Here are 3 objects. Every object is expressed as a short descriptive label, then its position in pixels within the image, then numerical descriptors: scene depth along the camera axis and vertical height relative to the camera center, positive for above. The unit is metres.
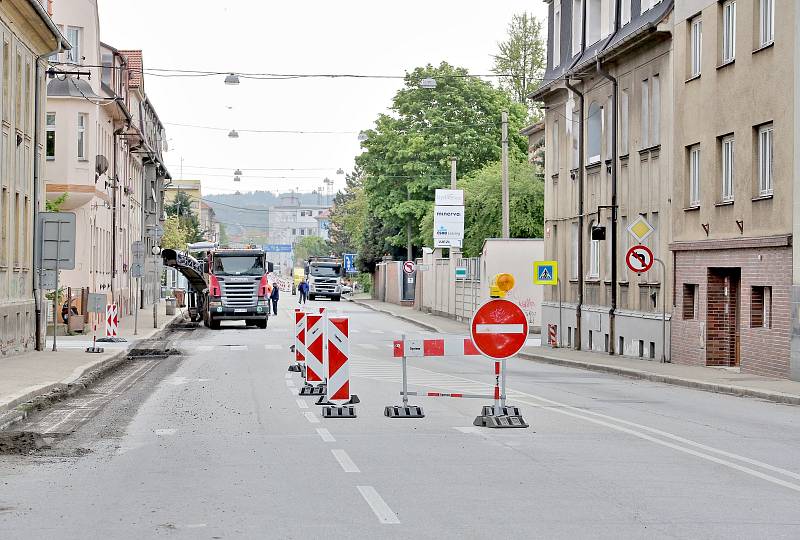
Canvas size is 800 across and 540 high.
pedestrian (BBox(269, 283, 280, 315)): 72.62 -0.88
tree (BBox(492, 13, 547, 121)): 92.62 +15.61
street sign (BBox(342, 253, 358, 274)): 116.94 +1.55
